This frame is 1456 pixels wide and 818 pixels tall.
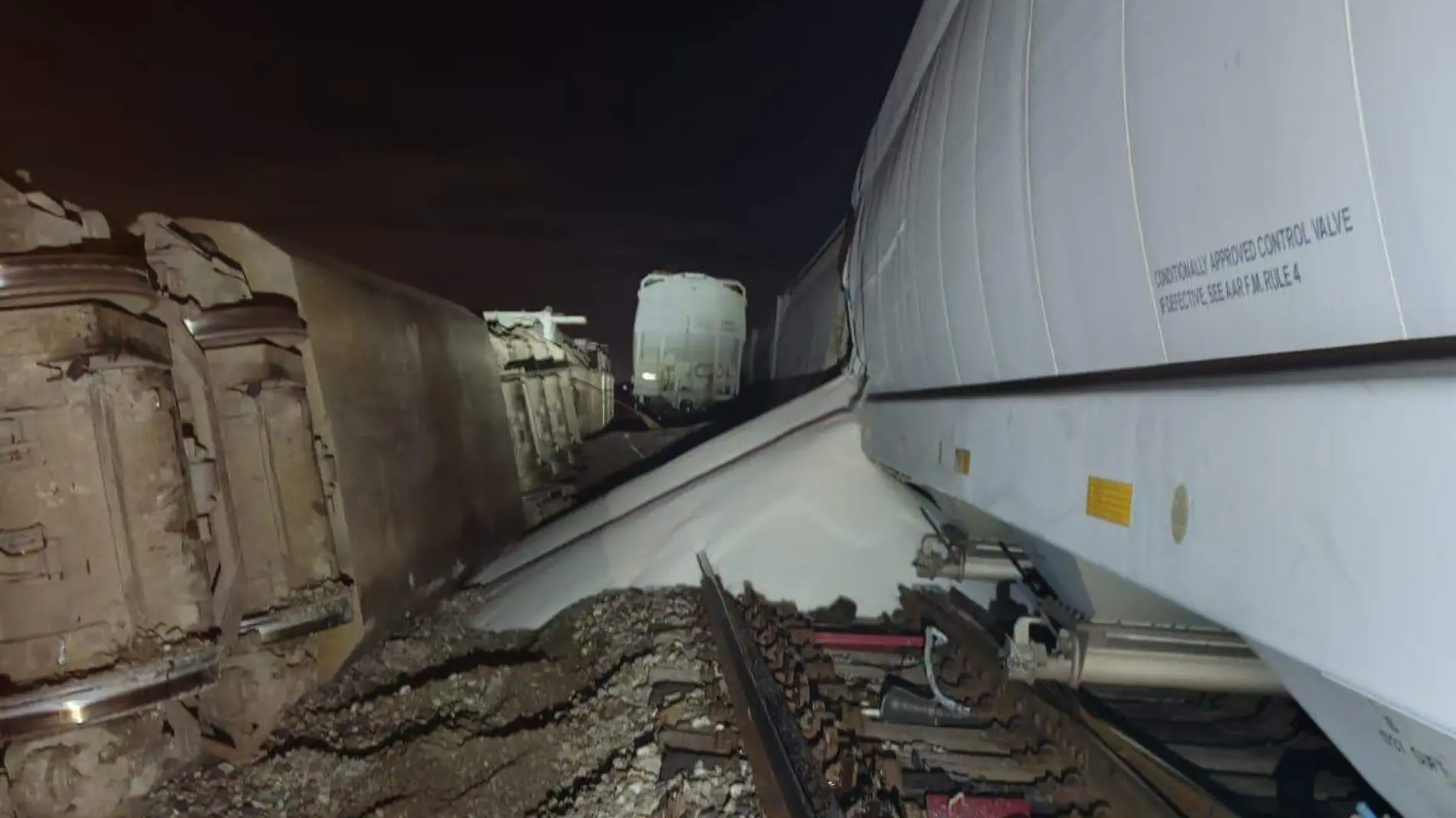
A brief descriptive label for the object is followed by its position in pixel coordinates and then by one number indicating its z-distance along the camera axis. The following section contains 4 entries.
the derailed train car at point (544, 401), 11.08
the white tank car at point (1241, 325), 1.49
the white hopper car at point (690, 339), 21.73
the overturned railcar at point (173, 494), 3.37
